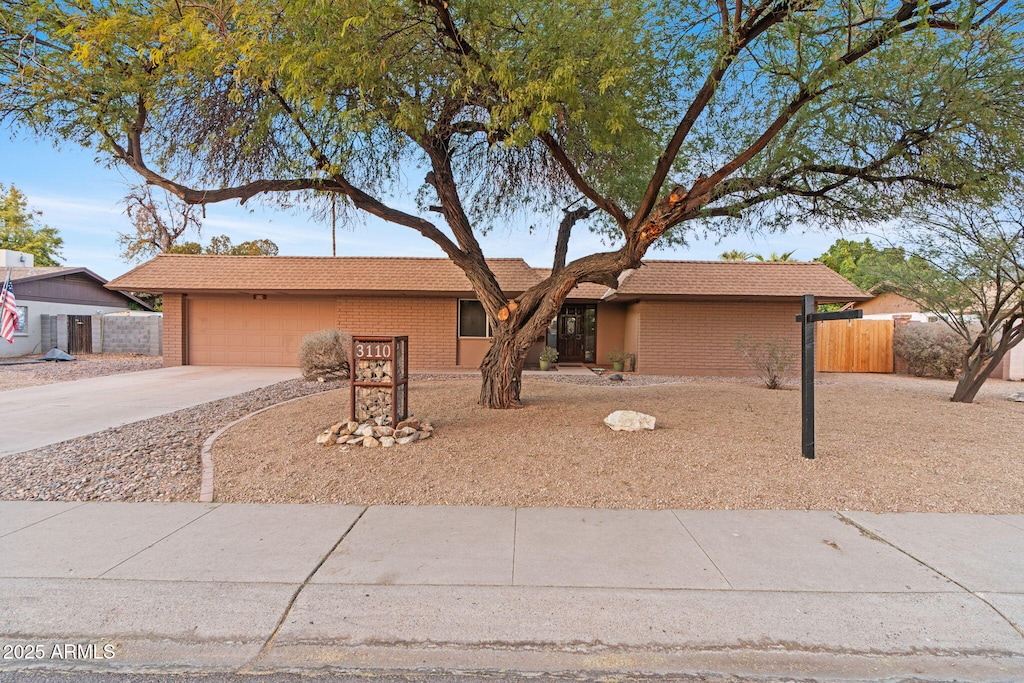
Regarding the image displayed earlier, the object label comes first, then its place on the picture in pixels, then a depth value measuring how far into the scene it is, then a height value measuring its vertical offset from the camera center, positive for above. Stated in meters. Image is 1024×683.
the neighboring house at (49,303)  23.00 +0.93
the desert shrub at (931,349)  17.28 -0.57
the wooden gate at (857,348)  19.75 -0.60
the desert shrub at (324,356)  13.86 -0.77
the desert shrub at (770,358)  13.31 -0.73
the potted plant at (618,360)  17.55 -1.01
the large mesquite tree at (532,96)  6.62 +3.30
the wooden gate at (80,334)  23.73 -0.47
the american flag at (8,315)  16.97 +0.24
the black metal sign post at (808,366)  6.37 -0.42
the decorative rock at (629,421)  7.68 -1.33
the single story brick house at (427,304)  16.75 +0.78
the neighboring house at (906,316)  14.01 +0.63
